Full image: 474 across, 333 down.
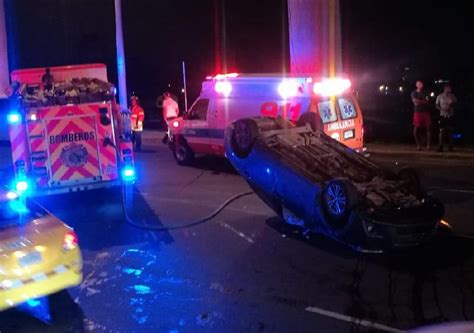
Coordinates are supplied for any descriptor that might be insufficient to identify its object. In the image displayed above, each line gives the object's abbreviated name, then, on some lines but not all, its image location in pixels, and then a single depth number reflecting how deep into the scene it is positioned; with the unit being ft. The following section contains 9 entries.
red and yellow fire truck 32.22
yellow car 17.84
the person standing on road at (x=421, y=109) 48.08
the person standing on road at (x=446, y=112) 48.11
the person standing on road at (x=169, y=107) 56.49
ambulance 40.29
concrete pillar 51.44
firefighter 57.26
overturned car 23.72
